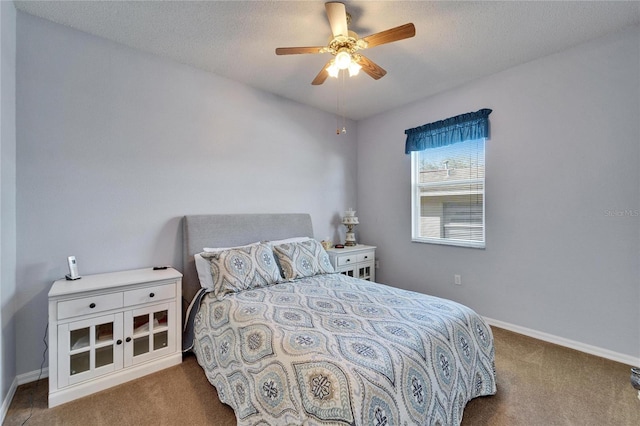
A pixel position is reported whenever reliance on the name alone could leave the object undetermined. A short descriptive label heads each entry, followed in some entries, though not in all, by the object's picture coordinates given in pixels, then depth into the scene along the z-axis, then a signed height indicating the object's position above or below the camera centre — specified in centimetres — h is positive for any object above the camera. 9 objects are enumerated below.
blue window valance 300 +93
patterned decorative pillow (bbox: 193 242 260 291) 239 -54
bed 123 -74
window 315 +19
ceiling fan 177 +114
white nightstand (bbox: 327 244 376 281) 349 -67
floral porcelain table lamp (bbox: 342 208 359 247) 393 -19
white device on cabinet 204 -44
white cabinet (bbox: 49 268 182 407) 180 -87
